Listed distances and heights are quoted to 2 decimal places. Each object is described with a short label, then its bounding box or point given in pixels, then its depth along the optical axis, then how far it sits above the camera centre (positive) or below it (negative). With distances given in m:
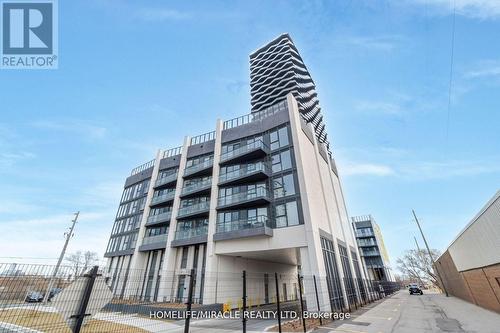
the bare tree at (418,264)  52.17 +5.40
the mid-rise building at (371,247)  53.03 +9.17
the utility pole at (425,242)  31.85 +5.68
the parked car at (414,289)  36.88 +0.11
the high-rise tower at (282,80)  48.50 +42.53
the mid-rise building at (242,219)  18.77 +6.51
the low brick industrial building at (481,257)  10.75 +1.71
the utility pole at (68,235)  23.86 +6.15
